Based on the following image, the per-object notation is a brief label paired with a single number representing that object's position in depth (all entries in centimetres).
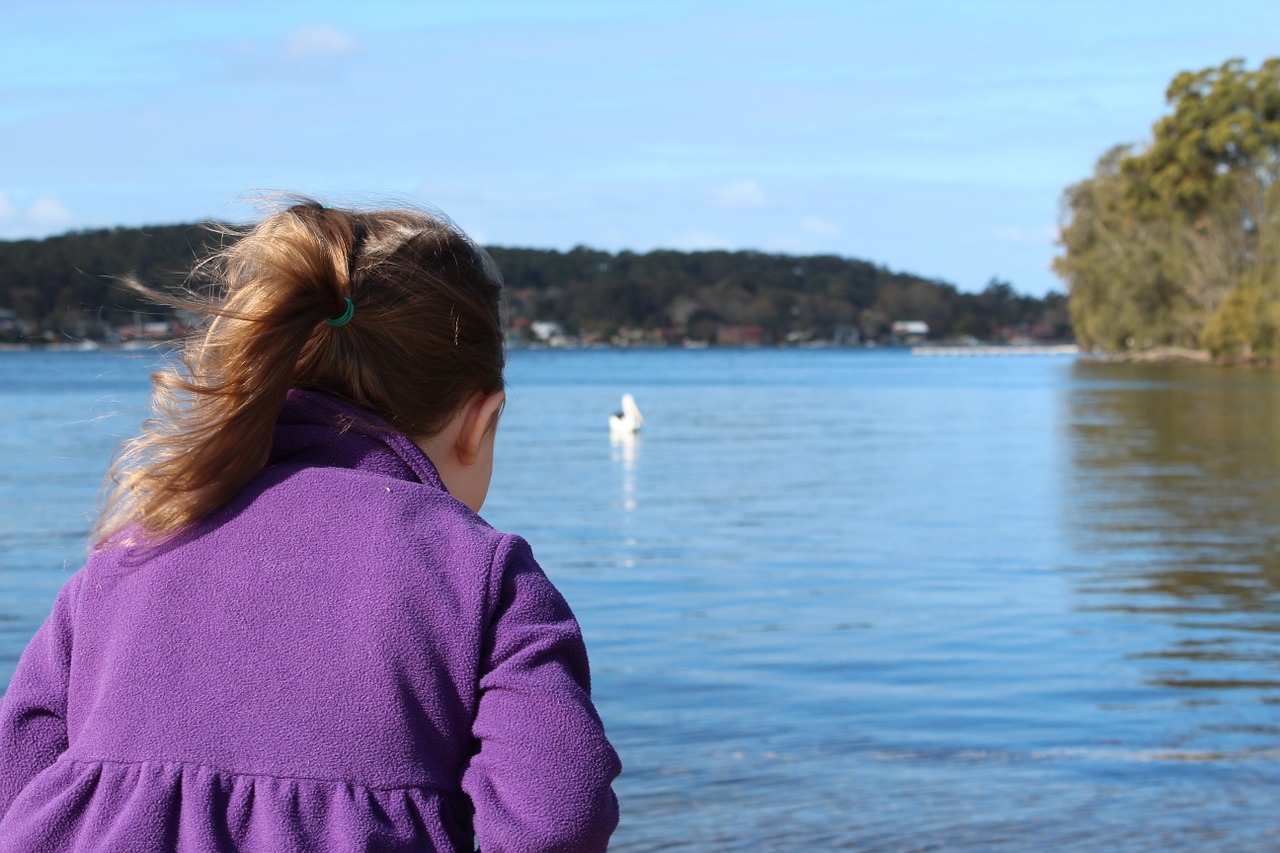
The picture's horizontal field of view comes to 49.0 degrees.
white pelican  2714
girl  135
